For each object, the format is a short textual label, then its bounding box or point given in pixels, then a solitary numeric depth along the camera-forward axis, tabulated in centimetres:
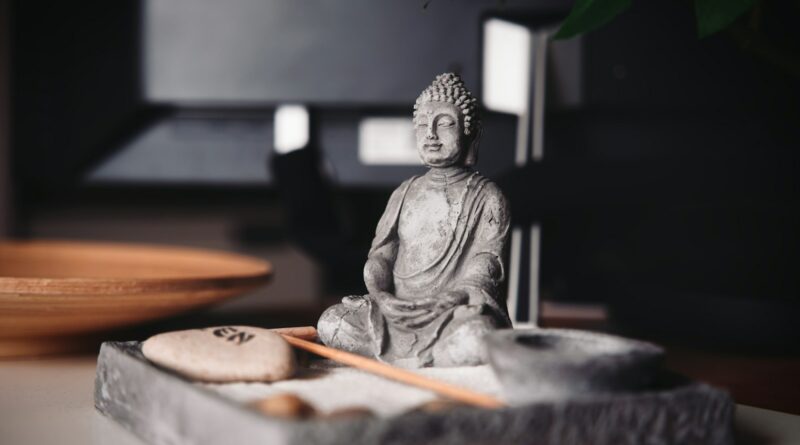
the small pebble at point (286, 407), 33
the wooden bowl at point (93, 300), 43
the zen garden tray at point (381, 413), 31
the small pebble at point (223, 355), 37
